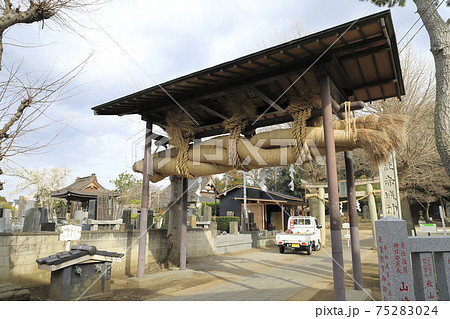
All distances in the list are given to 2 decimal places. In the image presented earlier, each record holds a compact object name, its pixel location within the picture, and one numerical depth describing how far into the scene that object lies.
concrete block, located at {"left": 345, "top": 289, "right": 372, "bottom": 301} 4.74
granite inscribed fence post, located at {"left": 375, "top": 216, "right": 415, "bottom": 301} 3.76
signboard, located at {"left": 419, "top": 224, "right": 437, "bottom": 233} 9.35
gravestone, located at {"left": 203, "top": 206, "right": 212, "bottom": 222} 17.77
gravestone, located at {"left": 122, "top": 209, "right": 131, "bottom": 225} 10.71
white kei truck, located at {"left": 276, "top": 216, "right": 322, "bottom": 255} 13.45
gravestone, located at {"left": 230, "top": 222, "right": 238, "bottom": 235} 16.23
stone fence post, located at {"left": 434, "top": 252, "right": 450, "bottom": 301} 3.66
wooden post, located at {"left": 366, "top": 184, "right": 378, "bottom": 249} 16.03
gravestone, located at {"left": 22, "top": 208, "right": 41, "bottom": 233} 6.74
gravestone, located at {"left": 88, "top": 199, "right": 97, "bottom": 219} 14.42
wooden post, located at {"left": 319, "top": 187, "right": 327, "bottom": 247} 17.56
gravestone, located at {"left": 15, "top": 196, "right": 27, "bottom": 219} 14.34
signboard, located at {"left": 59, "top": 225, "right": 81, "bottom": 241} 6.11
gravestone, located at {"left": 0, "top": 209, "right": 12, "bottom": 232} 10.22
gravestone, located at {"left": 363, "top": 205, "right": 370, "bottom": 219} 32.26
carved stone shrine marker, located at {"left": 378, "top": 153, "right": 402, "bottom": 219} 12.13
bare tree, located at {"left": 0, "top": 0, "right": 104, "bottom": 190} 3.74
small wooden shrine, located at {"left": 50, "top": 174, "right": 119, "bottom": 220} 14.58
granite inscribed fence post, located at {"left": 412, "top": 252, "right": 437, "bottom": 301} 3.72
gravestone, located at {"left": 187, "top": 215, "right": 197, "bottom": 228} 13.87
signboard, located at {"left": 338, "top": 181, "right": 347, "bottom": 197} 16.14
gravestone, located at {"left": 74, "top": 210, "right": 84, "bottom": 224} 11.68
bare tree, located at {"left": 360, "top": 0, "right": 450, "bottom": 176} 6.02
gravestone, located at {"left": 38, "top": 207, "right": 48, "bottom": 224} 8.16
